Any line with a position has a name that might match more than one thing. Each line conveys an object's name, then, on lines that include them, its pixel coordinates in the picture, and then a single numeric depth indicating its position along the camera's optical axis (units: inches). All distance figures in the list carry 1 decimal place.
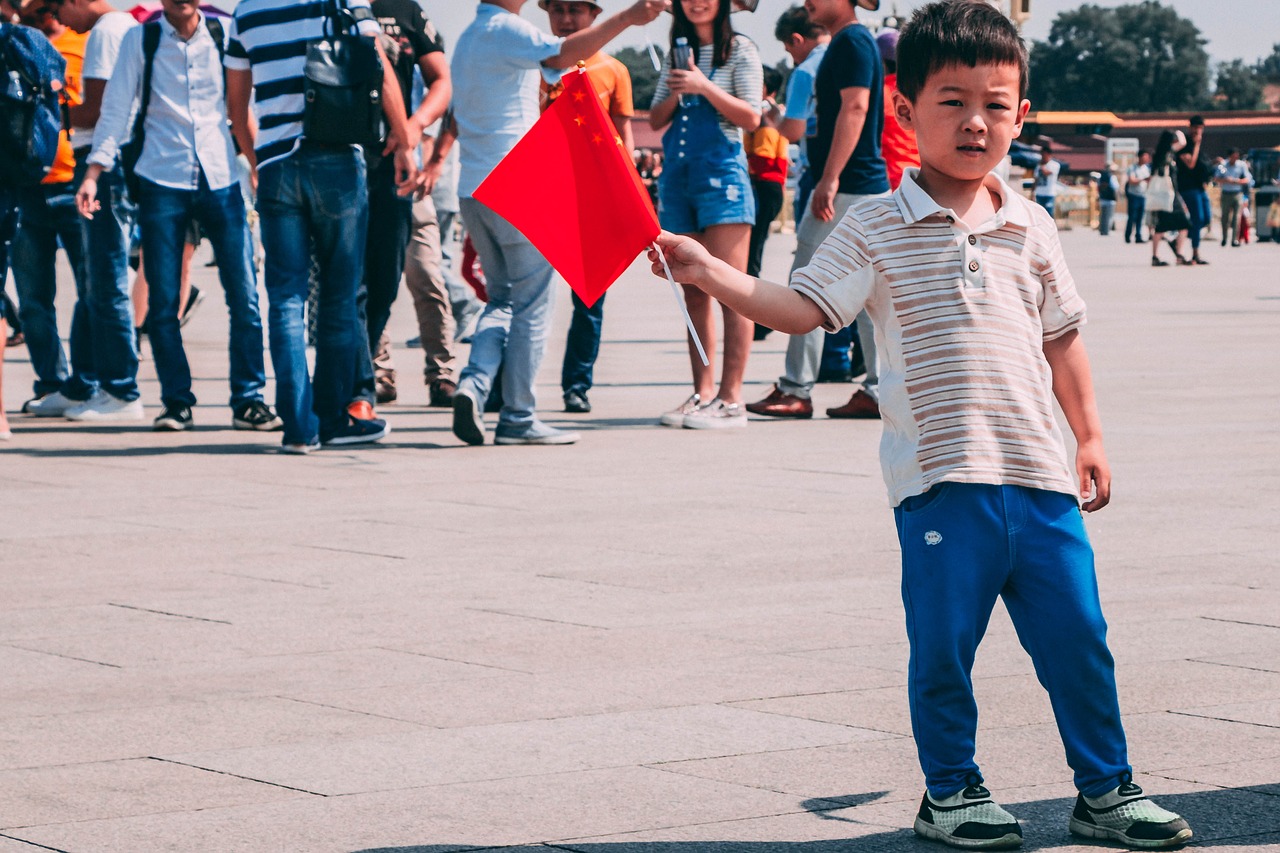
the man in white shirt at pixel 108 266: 563.1
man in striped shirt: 481.5
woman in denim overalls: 534.3
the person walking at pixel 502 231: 495.6
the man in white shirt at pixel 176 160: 526.5
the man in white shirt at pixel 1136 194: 2332.1
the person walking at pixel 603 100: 553.3
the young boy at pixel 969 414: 198.2
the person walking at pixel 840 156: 540.2
